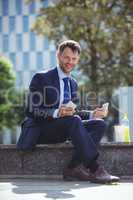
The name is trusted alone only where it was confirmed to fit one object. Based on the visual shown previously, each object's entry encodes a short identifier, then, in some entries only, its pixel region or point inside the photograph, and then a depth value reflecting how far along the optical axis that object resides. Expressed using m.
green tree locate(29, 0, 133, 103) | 19.78
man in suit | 5.41
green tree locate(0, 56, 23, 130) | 38.36
